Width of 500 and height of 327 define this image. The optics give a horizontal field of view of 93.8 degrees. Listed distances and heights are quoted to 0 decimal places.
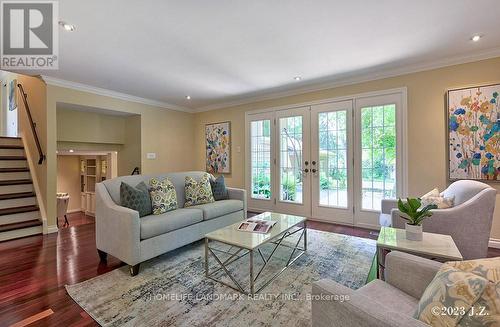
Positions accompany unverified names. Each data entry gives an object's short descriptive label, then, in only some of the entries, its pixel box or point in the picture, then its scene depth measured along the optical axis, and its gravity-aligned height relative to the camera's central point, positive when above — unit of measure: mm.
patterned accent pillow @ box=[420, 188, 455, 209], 2389 -399
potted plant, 1772 -409
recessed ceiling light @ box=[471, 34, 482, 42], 2482 +1336
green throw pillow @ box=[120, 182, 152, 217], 2539 -369
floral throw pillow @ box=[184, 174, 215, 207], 3336 -399
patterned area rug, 1662 -1070
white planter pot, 1797 -541
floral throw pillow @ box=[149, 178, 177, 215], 2807 -380
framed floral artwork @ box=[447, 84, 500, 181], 2820 +364
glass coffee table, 1991 -674
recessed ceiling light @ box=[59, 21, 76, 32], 2180 +1329
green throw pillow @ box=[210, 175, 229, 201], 3686 -388
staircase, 3439 -457
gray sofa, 2248 -669
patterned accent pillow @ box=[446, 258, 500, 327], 741 -464
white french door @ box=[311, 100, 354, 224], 3852 +30
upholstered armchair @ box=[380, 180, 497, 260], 2096 -542
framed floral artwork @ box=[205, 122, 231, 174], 5309 +408
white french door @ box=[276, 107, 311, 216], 4262 +39
